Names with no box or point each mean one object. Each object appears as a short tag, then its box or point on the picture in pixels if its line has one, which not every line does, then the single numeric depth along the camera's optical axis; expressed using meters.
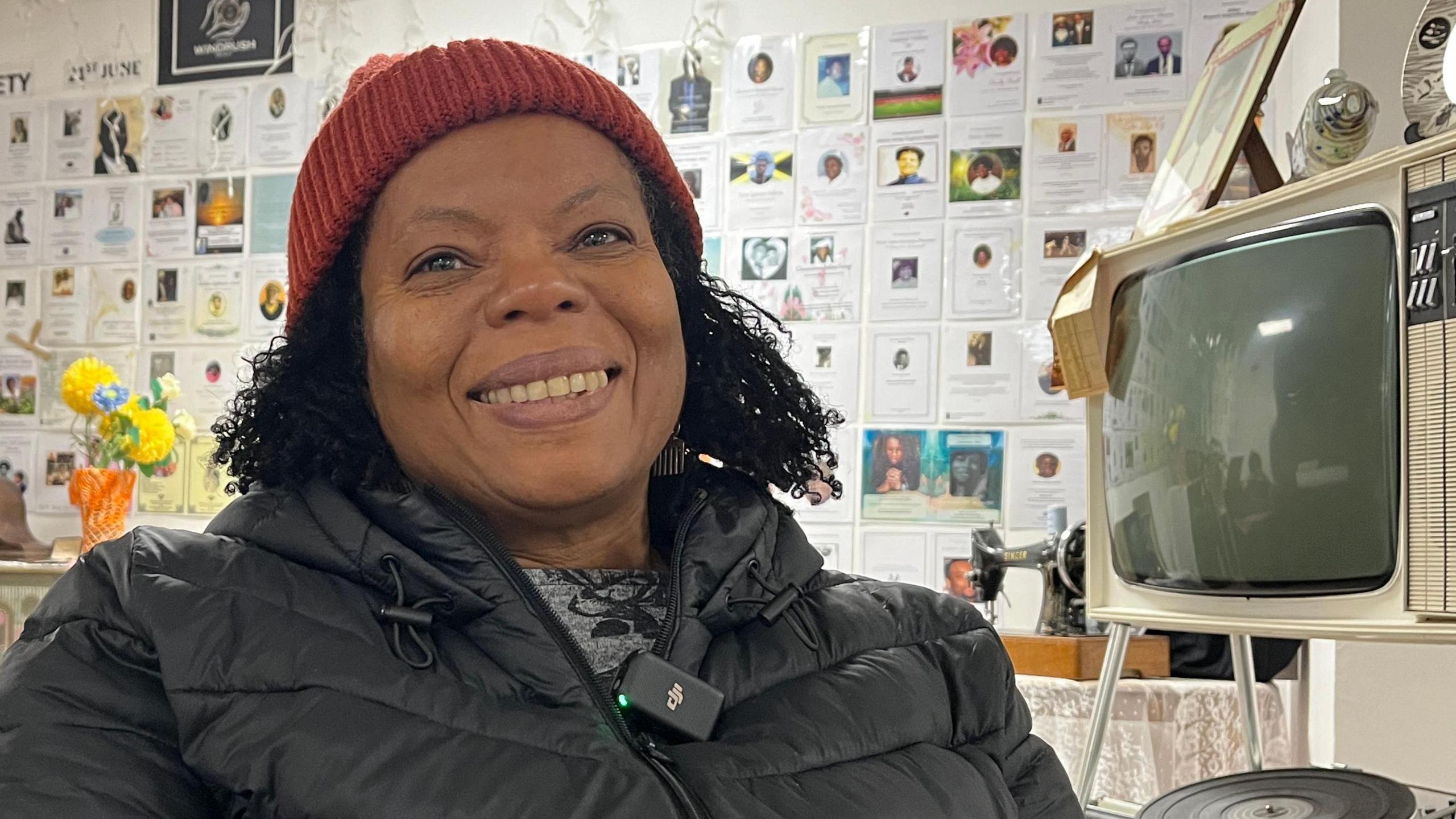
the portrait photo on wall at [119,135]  4.03
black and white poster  3.95
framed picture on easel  1.54
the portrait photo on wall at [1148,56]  3.26
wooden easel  1.60
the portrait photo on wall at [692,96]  3.61
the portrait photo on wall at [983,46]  3.38
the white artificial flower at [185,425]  3.41
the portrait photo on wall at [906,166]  3.44
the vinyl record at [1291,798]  1.15
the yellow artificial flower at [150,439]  3.27
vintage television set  1.14
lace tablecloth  2.20
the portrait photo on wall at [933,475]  3.35
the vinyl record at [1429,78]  1.28
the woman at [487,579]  0.82
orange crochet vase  3.26
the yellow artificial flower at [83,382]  3.21
